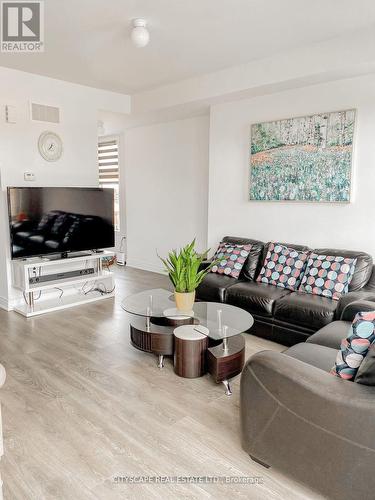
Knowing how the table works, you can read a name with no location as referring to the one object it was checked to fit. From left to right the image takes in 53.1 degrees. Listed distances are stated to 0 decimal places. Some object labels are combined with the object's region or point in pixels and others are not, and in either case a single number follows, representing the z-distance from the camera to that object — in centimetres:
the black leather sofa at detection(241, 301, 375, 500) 153
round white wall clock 445
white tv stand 422
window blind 718
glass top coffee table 270
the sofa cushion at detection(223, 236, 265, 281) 416
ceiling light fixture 304
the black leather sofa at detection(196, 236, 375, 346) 318
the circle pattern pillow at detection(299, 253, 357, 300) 345
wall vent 437
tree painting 378
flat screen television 407
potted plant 299
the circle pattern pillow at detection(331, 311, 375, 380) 169
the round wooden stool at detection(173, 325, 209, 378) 274
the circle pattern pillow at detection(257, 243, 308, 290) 378
